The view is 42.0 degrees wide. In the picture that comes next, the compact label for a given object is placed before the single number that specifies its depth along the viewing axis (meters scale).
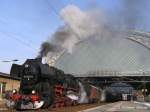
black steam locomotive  17.15
